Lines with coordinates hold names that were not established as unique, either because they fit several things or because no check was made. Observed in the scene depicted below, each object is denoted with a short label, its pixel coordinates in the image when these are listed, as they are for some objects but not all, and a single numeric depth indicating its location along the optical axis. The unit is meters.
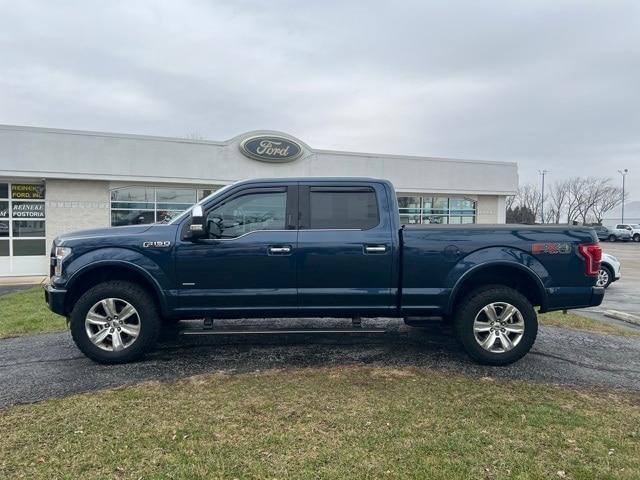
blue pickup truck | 4.71
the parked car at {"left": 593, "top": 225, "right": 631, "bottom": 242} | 40.66
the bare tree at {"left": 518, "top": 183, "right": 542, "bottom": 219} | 73.81
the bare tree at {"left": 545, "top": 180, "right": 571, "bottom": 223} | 72.88
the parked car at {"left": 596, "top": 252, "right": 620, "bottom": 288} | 11.38
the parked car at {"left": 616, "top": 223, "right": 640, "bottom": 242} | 40.66
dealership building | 14.33
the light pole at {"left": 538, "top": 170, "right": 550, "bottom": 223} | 69.50
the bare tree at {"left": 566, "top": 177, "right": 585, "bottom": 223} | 71.25
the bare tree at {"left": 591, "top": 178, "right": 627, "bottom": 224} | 68.88
